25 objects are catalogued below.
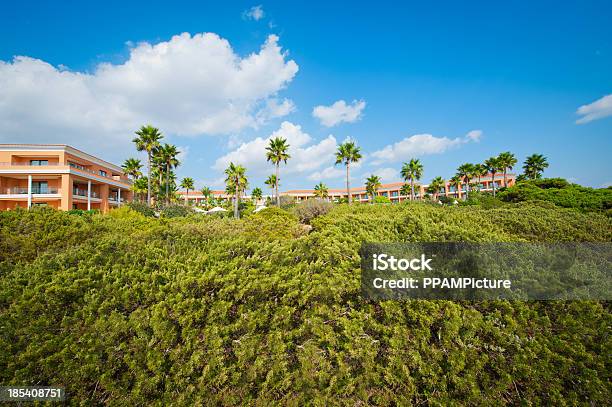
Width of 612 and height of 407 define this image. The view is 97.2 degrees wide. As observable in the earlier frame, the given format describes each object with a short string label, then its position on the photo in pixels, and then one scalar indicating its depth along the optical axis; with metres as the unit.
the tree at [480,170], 44.76
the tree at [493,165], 42.12
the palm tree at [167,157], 33.09
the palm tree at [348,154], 37.31
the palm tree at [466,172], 45.97
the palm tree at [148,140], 29.67
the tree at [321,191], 60.12
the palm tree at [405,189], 58.12
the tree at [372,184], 50.41
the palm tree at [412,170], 46.00
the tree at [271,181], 51.99
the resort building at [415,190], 57.81
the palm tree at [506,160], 40.81
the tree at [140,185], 33.56
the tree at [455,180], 49.05
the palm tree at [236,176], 34.62
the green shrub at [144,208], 22.73
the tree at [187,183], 52.74
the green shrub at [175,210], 24.85
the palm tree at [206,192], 66.52
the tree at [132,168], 35.72
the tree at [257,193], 65.44
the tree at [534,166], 40.62
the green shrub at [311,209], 18.44
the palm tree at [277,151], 35.56
